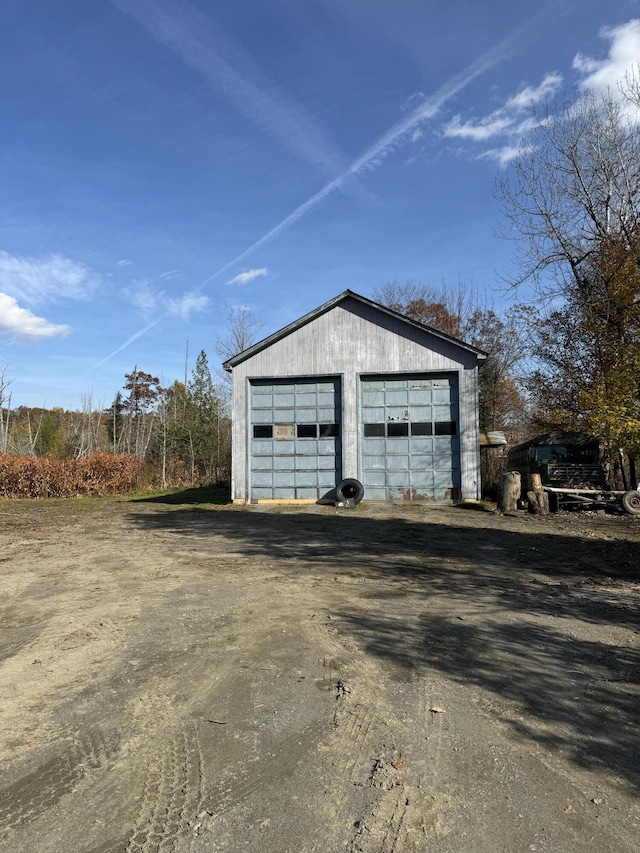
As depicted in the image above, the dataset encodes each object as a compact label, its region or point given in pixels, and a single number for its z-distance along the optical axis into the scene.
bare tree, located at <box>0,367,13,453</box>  32.88
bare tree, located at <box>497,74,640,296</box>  20.18
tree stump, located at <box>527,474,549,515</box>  15.03
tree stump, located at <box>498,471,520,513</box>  15.52
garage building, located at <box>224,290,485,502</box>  17.78
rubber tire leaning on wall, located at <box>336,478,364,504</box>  17.48
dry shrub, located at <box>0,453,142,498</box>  24.62
